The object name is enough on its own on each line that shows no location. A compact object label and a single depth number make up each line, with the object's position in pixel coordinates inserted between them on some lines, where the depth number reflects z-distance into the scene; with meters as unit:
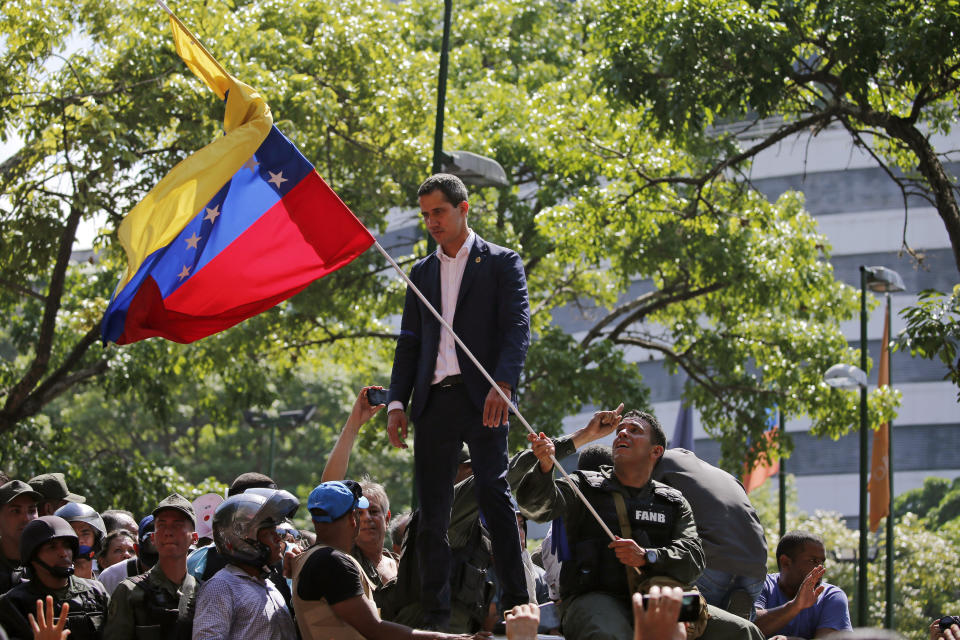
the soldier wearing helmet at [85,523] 16.59
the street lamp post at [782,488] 53.47
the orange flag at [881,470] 43.94
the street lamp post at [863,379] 40.22
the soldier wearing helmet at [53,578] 12.87
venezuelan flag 14.40
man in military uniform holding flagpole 12.68
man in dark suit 13.06
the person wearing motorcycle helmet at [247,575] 11.75
